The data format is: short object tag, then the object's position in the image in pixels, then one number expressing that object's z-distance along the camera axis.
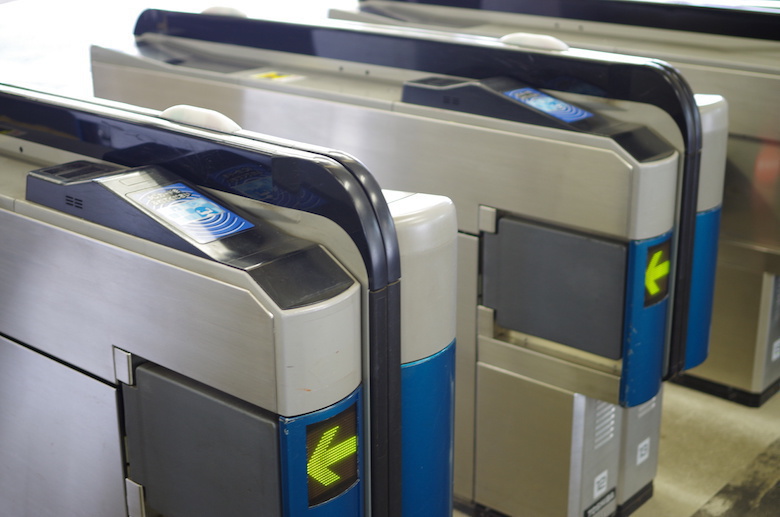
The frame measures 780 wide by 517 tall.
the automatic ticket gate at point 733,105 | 2.54
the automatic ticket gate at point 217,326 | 1.21
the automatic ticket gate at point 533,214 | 1.84
